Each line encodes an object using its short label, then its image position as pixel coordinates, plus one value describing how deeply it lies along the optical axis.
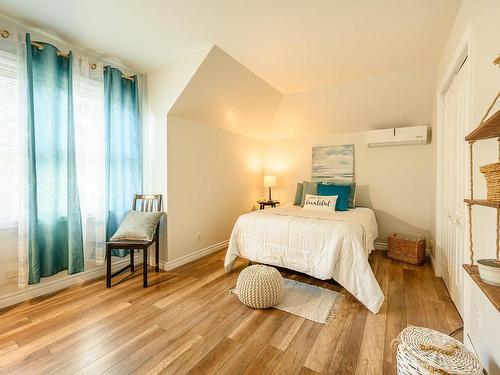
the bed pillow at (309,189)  3.80
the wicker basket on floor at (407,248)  3.02
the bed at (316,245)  2.08
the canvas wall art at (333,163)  4.01
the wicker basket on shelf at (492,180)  0.89
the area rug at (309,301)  1.95
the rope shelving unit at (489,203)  0.84
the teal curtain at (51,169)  2.12
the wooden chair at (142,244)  2.41
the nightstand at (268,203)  4.34
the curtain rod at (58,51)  1.99
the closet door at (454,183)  1.80
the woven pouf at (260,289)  1.99
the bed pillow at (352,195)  3.62
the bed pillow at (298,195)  3.95
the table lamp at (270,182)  4.45
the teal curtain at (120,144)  2.71
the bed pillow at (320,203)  3.31
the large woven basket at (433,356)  0.98
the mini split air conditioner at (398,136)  3.31
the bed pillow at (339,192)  3.43
